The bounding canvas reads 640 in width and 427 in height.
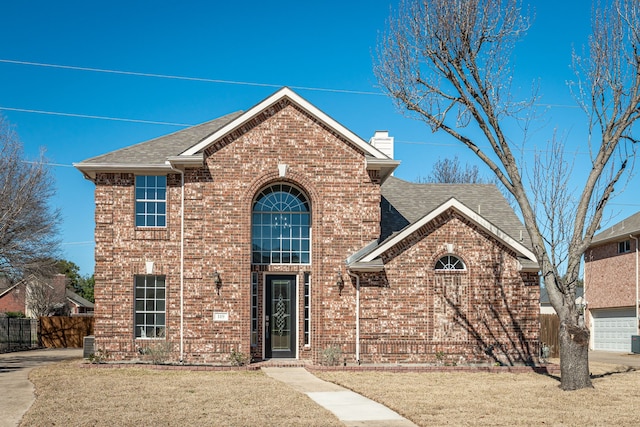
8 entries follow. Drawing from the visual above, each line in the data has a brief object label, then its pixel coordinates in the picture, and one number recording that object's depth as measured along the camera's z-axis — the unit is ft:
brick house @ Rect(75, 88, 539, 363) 70.59
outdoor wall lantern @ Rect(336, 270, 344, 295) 70.95
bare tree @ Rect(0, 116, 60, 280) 90.32
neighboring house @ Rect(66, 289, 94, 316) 224.76
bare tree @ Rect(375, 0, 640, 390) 54.70
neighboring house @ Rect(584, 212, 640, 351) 113.60
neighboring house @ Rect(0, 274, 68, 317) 172.86
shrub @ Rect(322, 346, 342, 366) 68.23
